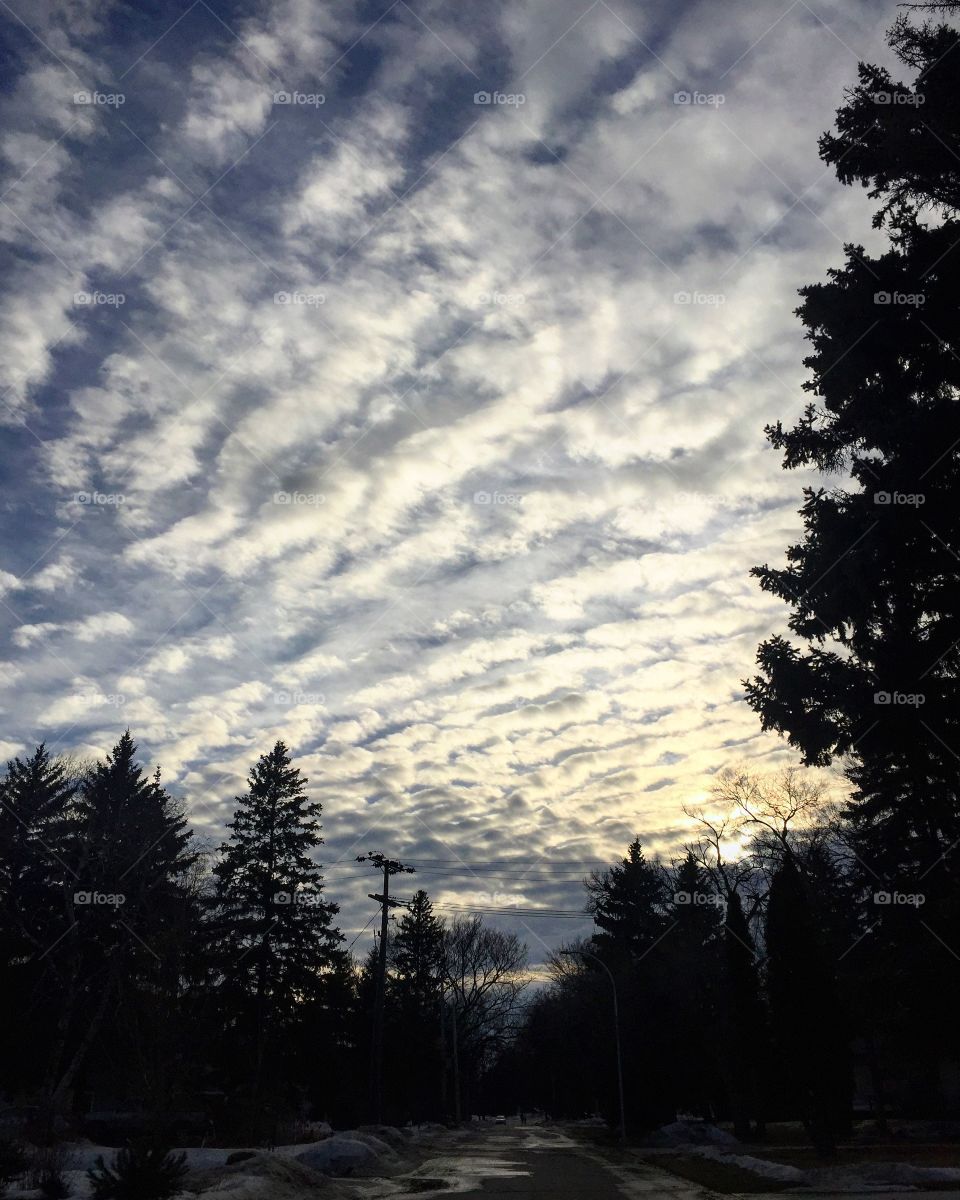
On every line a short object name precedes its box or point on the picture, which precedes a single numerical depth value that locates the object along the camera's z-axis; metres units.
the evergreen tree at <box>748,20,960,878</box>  15.34
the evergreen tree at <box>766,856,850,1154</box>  26.56
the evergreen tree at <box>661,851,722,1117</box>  47.38
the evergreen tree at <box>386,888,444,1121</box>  69.19
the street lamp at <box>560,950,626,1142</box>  40.95
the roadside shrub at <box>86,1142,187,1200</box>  13.85
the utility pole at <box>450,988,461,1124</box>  72.00
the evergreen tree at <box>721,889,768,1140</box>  41.53
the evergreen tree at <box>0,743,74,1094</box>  40.94
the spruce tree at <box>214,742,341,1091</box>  45.59
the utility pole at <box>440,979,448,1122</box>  71.56
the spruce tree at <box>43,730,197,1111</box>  38.44
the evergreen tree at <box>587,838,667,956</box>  57.41
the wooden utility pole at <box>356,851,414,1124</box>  40.78
